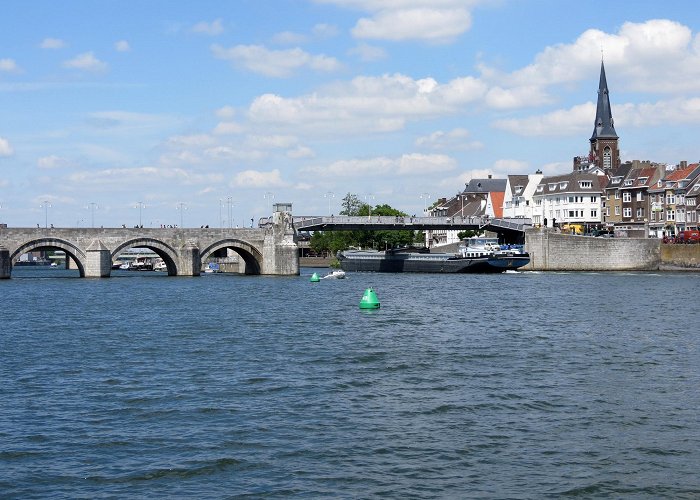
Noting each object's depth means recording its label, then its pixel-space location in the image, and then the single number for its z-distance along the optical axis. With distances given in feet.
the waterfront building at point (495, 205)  642.92
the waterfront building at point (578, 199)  533.96
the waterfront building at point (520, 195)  583.58
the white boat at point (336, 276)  404.77
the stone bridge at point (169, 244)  386.93
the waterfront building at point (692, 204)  466.70
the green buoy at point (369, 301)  219.41
